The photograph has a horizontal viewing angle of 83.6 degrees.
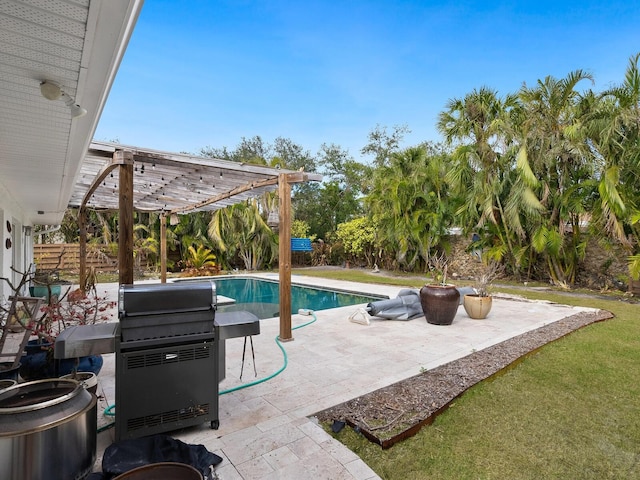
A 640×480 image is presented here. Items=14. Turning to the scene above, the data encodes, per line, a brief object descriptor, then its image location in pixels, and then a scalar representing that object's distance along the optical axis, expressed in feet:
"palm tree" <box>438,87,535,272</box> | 39.04
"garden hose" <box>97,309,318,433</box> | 9.46
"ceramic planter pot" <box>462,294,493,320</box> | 22.24
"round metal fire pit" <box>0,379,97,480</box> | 5.96
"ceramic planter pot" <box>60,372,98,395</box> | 9.20
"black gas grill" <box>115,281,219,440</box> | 8.21
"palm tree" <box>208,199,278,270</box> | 58.18
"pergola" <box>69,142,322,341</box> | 12.24
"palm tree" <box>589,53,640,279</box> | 29.78
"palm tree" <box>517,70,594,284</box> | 34.30
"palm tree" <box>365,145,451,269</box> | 49.98
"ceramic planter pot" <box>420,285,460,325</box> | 20.48
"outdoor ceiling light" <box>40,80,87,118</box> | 7.36
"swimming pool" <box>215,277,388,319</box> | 32.12
